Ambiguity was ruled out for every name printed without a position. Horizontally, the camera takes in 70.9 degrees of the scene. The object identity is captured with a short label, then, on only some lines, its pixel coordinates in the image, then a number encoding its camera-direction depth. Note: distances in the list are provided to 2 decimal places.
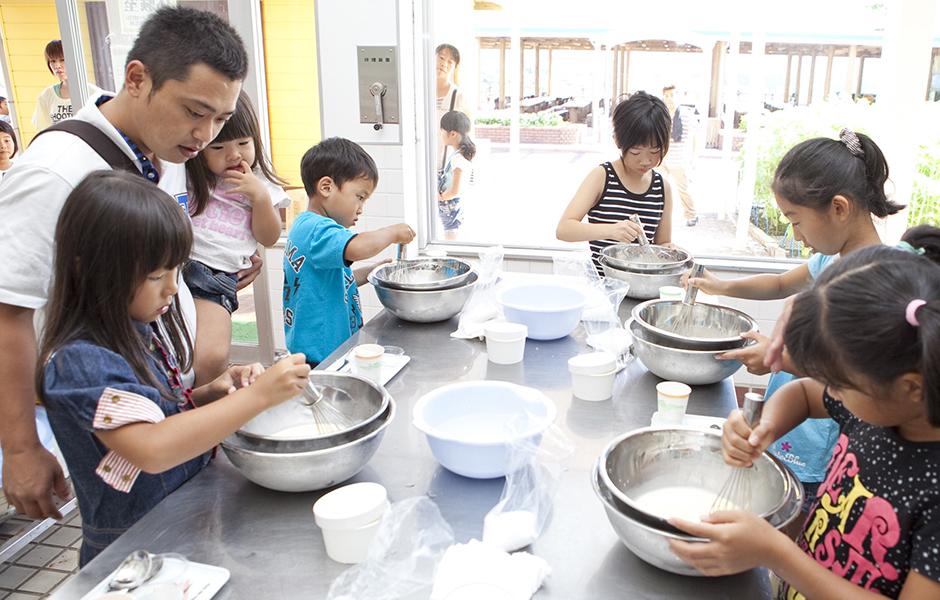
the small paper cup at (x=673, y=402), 1.42
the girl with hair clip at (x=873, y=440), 0.88
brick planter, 4.33
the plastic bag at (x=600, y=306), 1.86
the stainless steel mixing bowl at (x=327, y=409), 1.38
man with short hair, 1.26
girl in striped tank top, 2.58
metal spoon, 0.96
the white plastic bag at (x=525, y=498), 1.05
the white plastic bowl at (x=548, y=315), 1.94
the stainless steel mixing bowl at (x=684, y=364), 1.60
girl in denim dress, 1.08
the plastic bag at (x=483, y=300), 2.03
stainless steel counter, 1.00
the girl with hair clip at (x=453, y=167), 4.00
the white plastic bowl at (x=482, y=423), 1.20
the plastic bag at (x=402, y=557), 0.97
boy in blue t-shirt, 2.21
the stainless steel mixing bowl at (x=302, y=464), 1.13
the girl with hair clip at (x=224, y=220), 2.05
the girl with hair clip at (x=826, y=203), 1.69
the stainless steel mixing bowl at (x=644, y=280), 2.30
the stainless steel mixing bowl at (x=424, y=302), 2.06
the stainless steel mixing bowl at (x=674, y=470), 1.16
